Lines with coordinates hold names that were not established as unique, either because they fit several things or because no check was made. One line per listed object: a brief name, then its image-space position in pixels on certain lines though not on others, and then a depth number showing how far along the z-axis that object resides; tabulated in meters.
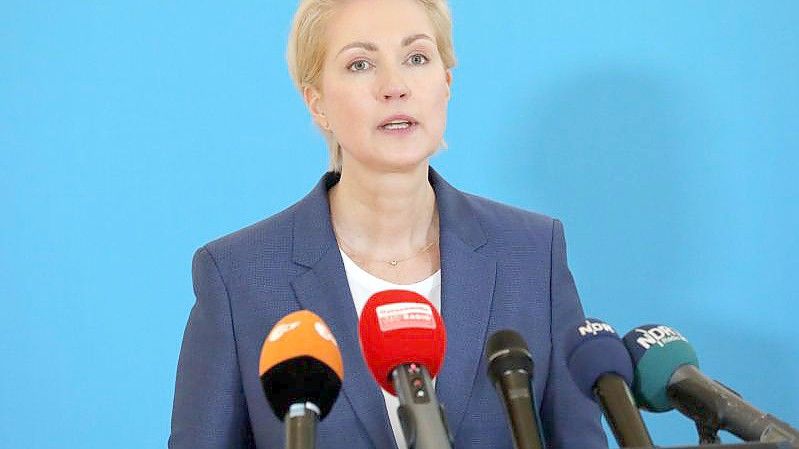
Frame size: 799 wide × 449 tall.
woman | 5.14
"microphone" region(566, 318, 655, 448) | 4.70
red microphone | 4.68
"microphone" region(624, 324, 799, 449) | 4.73
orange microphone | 4.67
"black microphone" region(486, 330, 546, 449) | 4.67
